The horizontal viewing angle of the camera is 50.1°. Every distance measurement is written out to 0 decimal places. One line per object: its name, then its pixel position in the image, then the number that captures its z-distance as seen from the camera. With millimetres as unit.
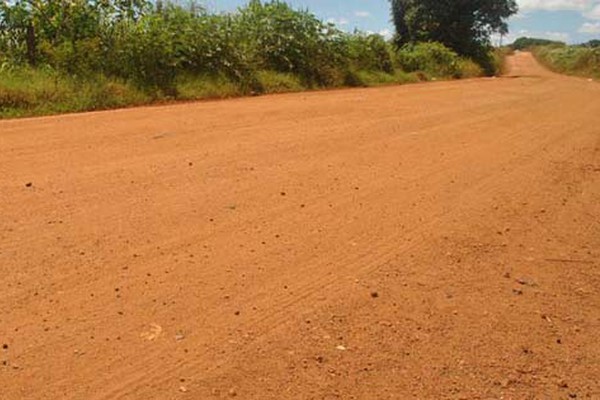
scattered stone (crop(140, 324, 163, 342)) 3131
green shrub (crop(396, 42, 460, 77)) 26141
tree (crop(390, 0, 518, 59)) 35750
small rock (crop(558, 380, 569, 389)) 2941
